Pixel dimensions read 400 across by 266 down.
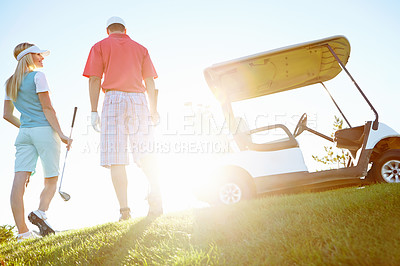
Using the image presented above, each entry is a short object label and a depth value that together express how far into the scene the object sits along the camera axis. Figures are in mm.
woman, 3824
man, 3672
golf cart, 4098
